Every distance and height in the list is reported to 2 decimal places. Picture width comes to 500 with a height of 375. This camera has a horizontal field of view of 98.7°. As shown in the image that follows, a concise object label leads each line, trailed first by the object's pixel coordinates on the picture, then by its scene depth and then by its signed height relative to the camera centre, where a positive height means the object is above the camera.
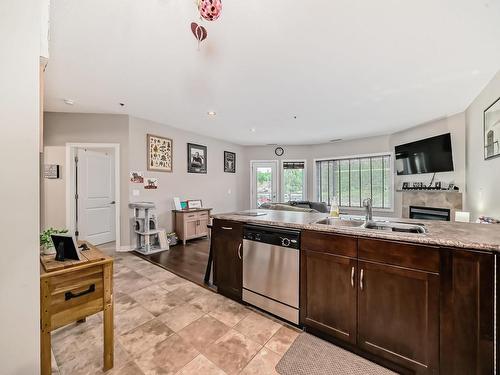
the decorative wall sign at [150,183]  4.32 +0.08
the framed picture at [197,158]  5.24 +0.72
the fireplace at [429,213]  4.02 -0.54
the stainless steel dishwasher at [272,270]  1.83 -0.76
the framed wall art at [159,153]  4.37 +0.72
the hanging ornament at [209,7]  1.30 +1.10
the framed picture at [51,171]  3.86 +0.30
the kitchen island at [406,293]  1.15 -0.68
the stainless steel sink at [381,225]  1.66 -0.33
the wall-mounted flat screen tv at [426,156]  3.96 +0.62
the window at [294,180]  6.86 +0.21
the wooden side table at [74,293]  1.17 -0.64
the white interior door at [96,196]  4.29 -0.18
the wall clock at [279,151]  6.96 +1.16
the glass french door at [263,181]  7.04 +0.19
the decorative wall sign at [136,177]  4.08 +0.19
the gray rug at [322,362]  1.42 -1.22
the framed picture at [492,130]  2.46 +0.68
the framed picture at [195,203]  5.16 -0.41
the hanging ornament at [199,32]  1.76 +1.32
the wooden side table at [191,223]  4.61 -0.81
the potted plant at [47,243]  1.40 -0.37
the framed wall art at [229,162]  6.41 +0.77
